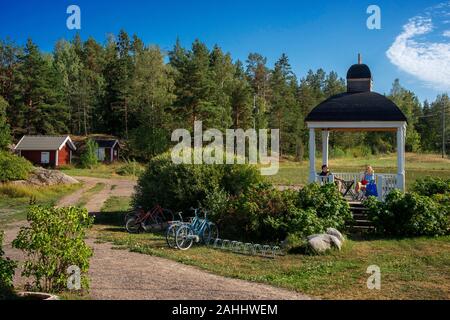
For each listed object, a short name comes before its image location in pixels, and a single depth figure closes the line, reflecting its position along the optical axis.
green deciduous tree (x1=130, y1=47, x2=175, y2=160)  52.53
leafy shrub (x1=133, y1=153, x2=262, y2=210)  16.17
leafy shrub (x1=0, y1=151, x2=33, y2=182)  28.27
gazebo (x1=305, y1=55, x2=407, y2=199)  16.25
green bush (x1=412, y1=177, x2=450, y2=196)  15.98
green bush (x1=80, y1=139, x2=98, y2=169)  49.22
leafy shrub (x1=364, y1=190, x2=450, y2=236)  13.17
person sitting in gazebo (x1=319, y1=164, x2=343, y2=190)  17.02
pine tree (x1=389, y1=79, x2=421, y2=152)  81.88
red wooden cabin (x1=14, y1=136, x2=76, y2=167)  50.28
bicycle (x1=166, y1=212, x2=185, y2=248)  12.60
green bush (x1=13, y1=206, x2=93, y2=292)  7.20
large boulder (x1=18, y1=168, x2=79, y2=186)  29.19
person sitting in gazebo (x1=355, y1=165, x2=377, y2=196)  16.12
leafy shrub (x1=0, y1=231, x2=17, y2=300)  7.20
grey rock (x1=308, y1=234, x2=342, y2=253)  11.50
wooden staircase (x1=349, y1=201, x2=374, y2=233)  14.34
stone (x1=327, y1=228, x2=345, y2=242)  12.36
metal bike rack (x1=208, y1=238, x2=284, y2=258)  11.75
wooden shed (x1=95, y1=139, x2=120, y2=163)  57.38
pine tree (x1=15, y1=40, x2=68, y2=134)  59.41
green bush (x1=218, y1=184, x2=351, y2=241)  12.95
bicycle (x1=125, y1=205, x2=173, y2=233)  15.49
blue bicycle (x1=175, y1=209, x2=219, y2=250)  12.52
